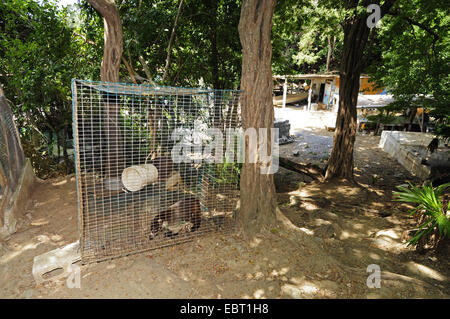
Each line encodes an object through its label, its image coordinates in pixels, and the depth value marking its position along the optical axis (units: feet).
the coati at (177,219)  11.40
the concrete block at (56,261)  8.98
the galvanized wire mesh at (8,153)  12.96
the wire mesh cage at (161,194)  10.23
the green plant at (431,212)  9.10
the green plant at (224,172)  14.12
